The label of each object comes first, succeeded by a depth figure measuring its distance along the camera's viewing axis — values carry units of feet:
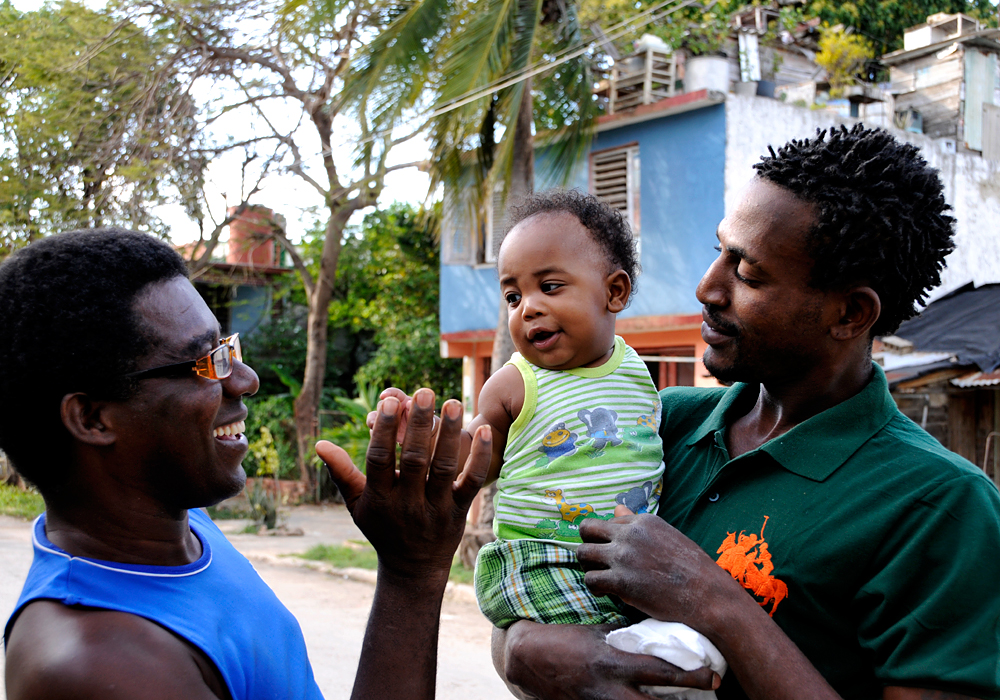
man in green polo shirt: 5.04
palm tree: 30.04
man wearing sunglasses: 5.35
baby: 6.86
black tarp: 26.55
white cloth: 5.33
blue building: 34.63
